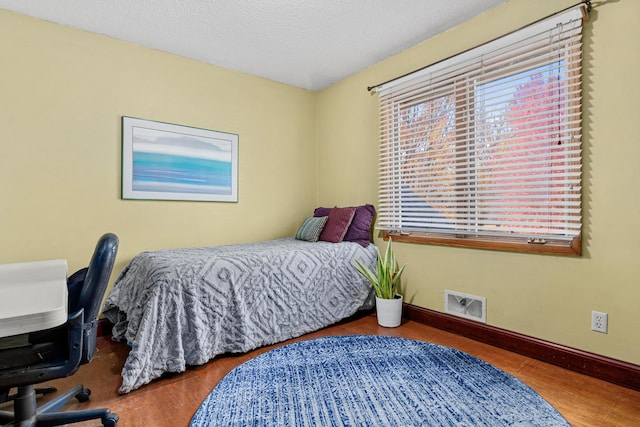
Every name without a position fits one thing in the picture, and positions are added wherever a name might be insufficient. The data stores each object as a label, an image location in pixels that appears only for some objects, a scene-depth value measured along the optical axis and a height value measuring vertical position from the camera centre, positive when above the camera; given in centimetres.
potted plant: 288 -69
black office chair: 132 -61
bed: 204 -66
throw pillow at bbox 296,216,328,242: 338 -19
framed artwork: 291 +43
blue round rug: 160 -99
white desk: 102 -33
